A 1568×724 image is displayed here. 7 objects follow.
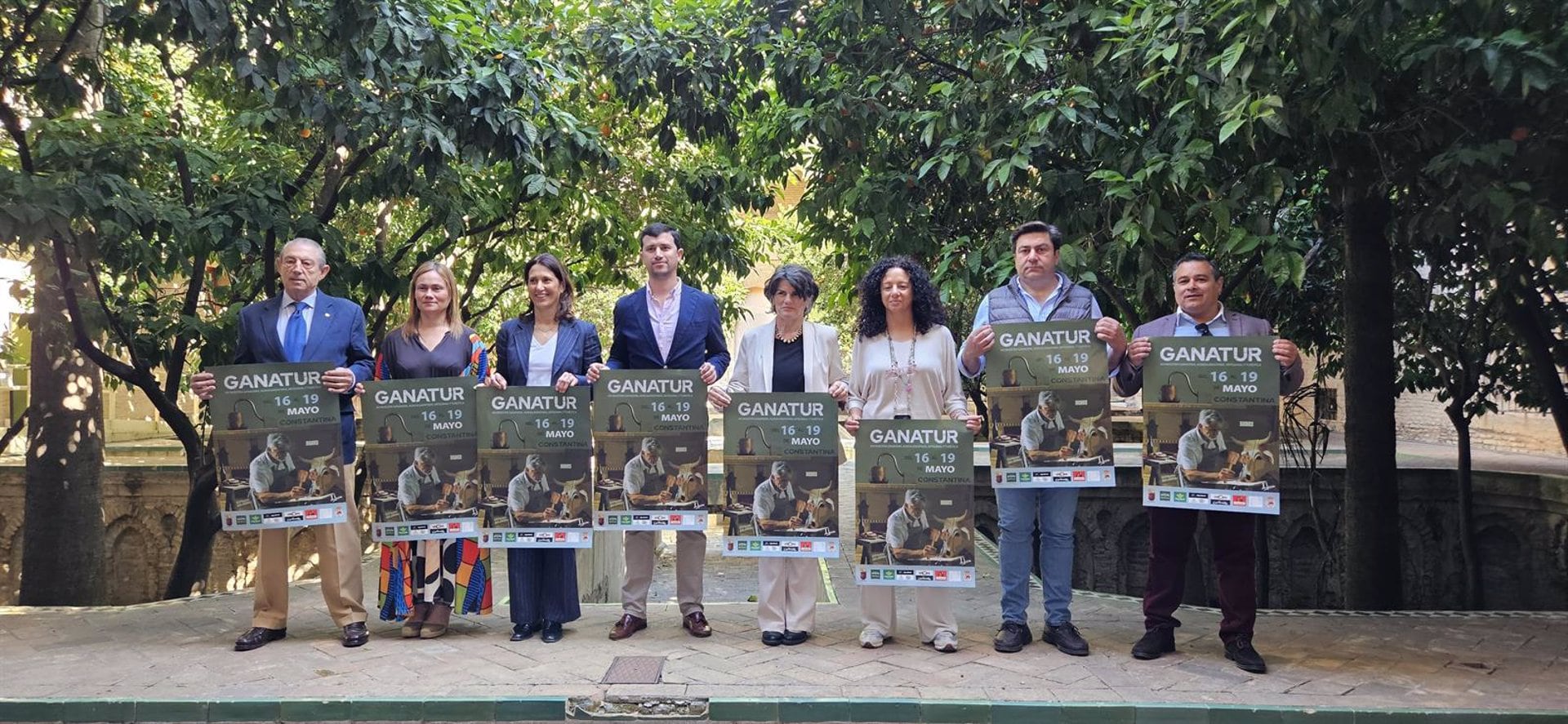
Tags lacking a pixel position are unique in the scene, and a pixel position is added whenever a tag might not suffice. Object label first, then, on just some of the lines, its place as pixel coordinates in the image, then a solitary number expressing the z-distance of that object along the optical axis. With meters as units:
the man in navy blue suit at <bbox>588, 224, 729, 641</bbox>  6.25
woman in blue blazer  6.24
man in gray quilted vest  5.92
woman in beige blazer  6.18
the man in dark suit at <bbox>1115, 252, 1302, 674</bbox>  5.76
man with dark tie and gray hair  6.14
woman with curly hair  6.04
